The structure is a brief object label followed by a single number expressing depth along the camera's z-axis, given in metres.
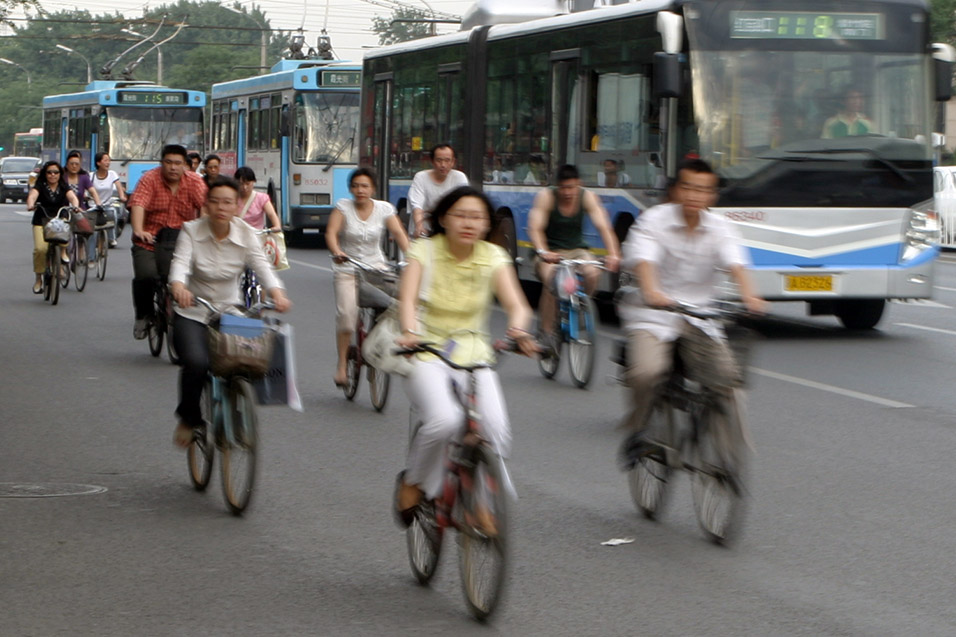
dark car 65.06
